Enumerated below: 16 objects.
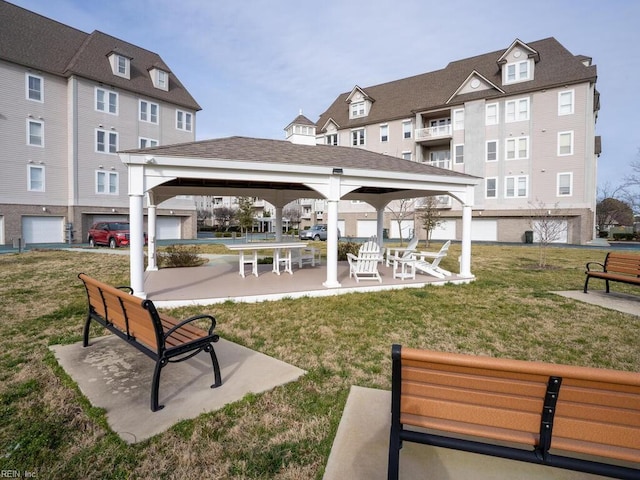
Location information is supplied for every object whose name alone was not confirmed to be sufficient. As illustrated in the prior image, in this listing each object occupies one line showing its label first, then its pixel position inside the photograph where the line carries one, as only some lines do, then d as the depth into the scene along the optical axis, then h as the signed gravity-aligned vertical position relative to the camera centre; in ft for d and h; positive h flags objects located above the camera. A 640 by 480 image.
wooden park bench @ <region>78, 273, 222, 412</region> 10.77 -3.73
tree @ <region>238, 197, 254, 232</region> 129.47 +6.52
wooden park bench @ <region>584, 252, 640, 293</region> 26.27 -2.75
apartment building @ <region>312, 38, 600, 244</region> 96.32 +31.46
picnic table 33.30 -1.73
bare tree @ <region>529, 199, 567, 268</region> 97.35 +5.06
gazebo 23.20 +4.84
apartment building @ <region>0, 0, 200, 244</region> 83.92 +29.33
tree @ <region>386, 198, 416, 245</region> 118.42 +9.67
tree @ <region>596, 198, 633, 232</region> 176.65 +10.71
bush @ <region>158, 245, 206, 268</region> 42.98 -3.54
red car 79.10 -0.67
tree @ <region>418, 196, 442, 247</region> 81.10 +2.90
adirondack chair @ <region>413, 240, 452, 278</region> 34.09 -3.74
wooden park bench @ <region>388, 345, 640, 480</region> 5.98 -3.34
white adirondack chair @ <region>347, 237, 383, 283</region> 30.81 -2.56
